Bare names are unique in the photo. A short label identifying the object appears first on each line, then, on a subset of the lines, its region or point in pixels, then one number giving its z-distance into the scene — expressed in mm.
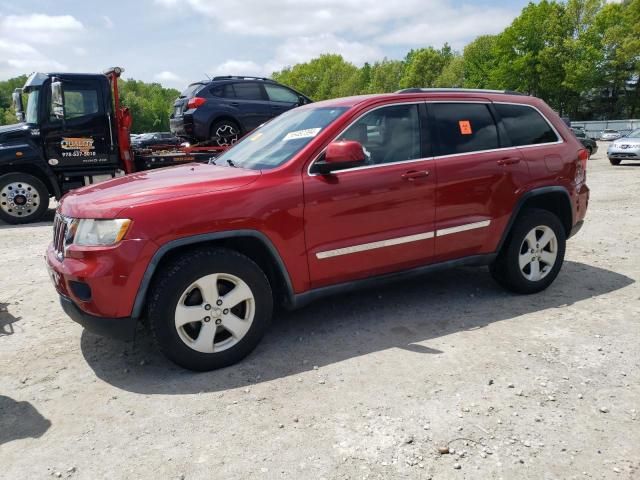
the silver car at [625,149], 16531
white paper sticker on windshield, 3787
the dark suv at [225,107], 10320
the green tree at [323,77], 72269
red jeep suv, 3160
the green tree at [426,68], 58156
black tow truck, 8742
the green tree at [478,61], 54156
